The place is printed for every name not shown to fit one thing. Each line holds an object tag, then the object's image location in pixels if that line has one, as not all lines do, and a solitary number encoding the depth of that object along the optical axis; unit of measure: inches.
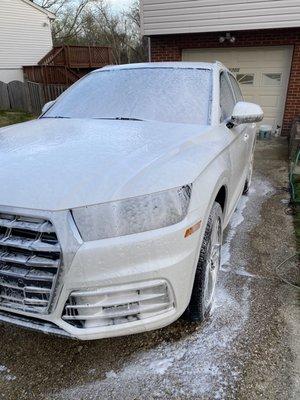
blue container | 366.3
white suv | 72.7
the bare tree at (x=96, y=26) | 1375.5
